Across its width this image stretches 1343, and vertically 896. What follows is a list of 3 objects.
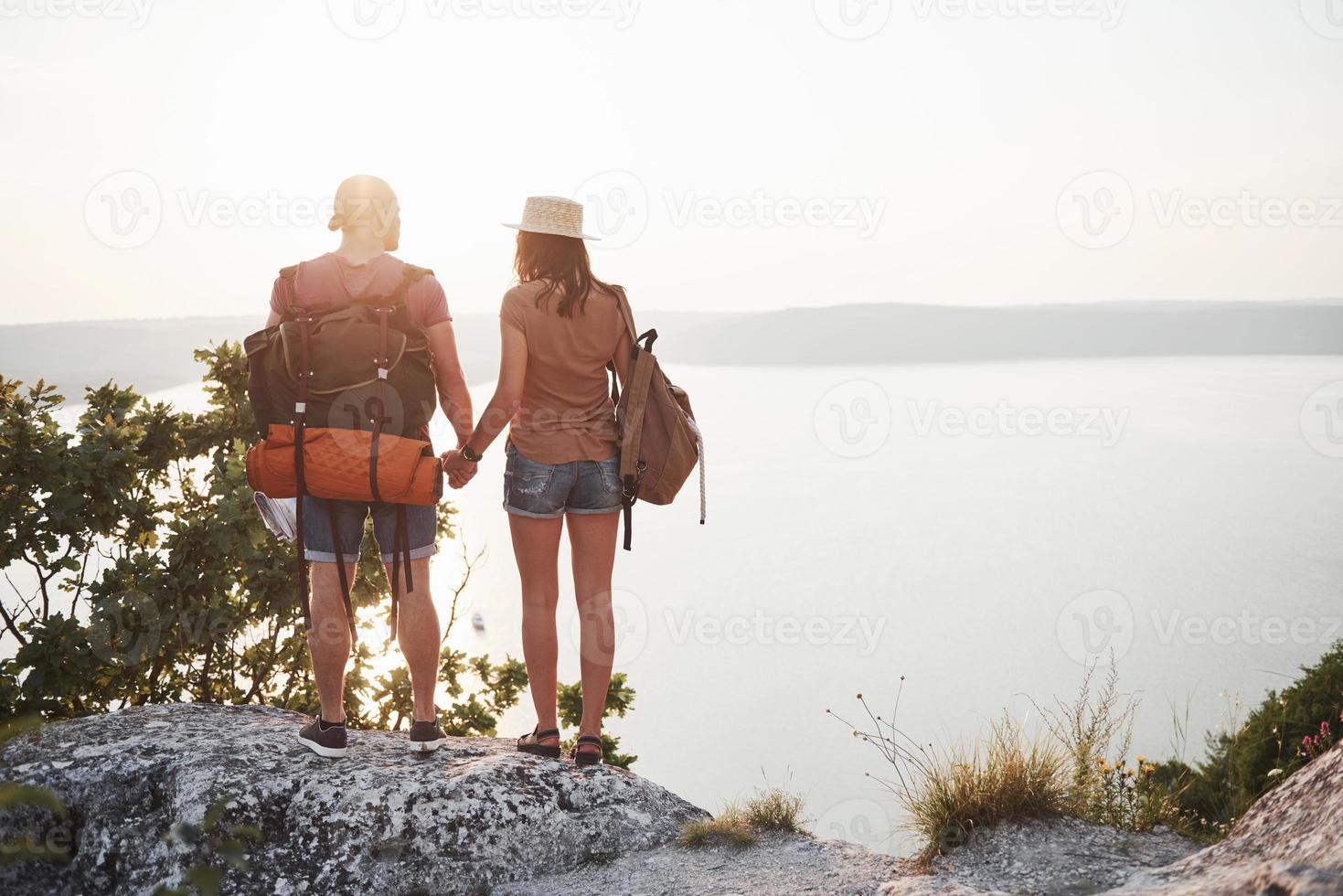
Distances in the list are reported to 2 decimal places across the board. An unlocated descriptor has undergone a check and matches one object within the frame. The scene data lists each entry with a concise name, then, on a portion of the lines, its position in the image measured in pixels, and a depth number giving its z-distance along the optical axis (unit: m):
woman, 3.88
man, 3.62
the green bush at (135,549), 5.41
